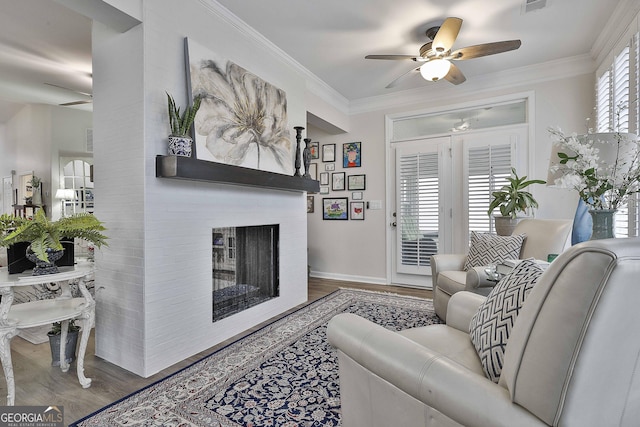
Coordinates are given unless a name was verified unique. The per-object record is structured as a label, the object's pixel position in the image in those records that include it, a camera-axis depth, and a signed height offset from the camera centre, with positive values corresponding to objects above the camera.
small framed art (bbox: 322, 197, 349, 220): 5.05 +0.04
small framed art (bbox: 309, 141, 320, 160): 5.28 +0.96
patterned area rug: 1.65 -1.04
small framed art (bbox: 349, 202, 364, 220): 4.93 -0.01
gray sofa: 0.67 -0.35
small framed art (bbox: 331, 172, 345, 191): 5.07 +0.46
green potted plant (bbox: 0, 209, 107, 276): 1.72 -0.12
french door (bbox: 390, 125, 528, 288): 3.99 +0.27
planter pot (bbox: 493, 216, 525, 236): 3.38 -0.15
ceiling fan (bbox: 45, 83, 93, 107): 4.46 +1.49
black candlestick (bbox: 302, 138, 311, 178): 3.58 +0.60
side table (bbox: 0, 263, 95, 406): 1.69 -0.58
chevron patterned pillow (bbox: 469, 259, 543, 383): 1.04 -0.36
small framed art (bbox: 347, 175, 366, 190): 4.91 +0.42
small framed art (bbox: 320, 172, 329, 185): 5.20 +0.52
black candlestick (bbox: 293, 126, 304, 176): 3.51 +0.72
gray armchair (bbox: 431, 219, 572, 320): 2.48 -0.47
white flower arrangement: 1.49 +0.18
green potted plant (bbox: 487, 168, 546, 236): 3.38 +0.06
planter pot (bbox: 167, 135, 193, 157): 2.17 +0.43
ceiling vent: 2.55 +1.62
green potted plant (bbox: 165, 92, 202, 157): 2.17 +0.56
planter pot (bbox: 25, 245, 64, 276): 1.86 -0.29
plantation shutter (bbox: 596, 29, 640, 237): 2.35 +0.92
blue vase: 2.03 -0.11
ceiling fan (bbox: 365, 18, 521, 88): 2.56 +1.33
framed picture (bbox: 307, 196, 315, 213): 5.33 +0.11
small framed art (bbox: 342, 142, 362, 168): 4.95 +0.85
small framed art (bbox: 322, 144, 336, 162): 5.16 +0.91
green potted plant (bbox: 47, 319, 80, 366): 2.18 -0.88
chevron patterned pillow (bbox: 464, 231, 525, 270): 2.86 -0.35
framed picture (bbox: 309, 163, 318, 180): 5.32 +0.65
